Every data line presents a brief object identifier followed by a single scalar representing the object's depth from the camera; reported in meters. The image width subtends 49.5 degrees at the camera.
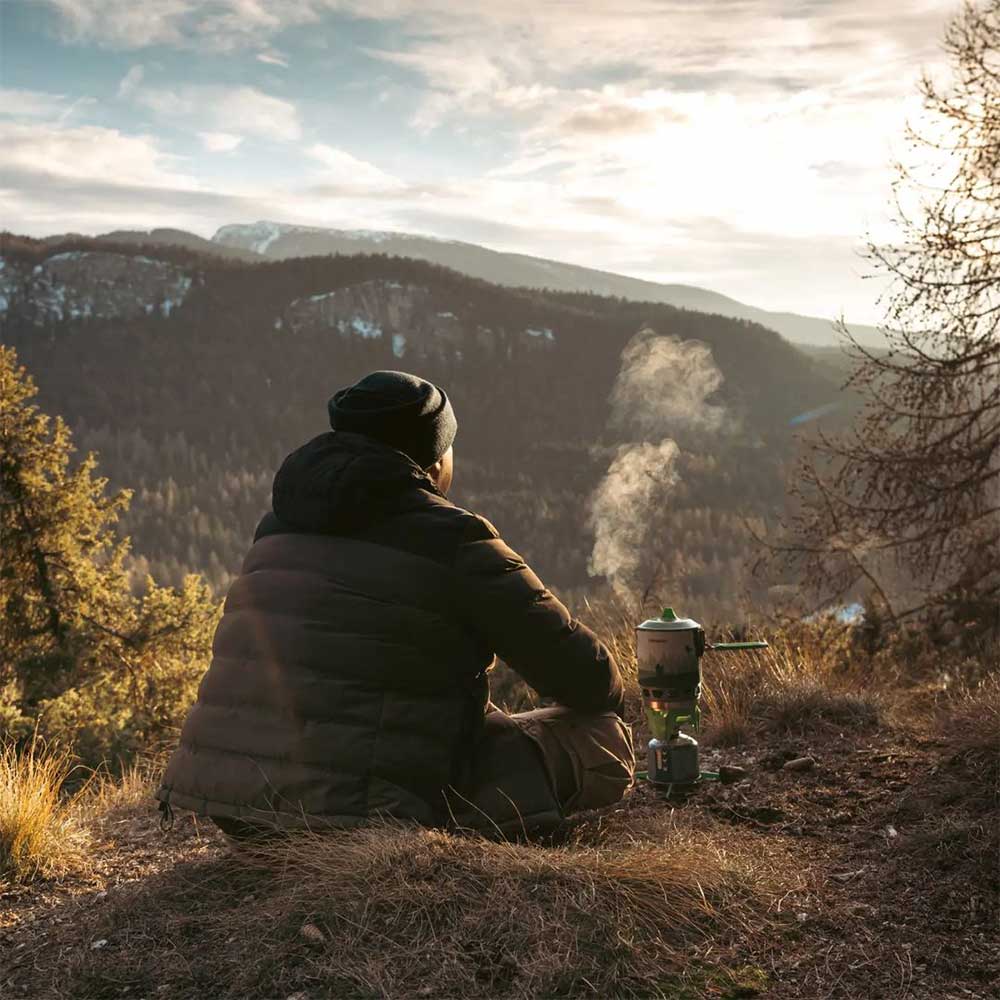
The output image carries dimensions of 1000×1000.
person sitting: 2.95
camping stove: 3.85
